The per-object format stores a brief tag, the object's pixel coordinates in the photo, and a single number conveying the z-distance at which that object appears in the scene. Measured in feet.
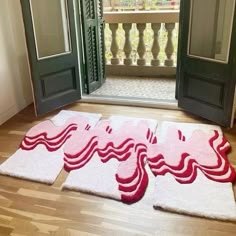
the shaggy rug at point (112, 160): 6.06
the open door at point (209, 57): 8.01
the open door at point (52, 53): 9.12
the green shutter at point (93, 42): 10.73
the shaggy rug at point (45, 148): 6.69
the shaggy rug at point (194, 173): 5.50
